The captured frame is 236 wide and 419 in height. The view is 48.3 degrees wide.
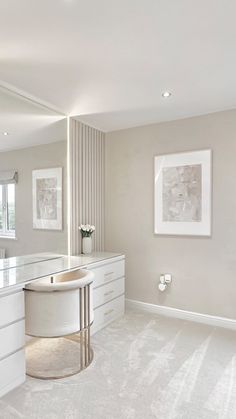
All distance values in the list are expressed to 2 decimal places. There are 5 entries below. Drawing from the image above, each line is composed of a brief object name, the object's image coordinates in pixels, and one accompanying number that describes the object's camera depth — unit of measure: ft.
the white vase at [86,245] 10.64
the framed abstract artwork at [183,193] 9.79
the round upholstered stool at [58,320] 6.45
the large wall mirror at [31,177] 8.13
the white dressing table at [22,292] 5.99
